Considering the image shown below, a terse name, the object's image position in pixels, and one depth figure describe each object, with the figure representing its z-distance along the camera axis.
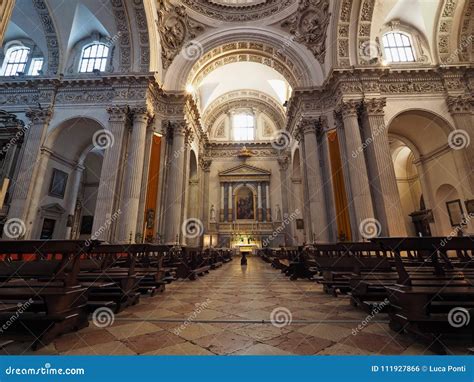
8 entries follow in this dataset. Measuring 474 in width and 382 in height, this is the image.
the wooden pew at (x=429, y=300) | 1.99
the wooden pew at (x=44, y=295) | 2.10
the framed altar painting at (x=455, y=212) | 10.14
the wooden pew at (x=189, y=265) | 6.70
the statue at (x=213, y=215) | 20.73
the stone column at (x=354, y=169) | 9.40
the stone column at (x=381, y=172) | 9.12
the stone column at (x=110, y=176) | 9.48
